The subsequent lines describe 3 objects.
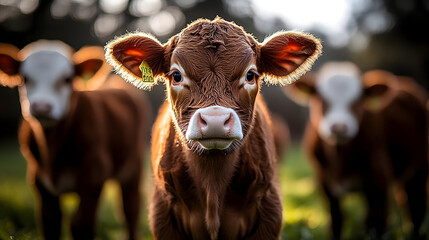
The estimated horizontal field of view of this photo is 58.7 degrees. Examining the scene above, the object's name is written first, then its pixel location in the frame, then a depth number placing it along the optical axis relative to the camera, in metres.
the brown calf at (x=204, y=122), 2.43
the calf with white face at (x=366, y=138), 4.76
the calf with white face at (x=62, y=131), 3.95
